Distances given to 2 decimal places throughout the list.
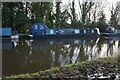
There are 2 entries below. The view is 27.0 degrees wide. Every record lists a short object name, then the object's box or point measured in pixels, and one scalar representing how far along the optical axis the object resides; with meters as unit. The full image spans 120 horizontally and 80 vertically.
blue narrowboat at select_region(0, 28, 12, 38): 10.82
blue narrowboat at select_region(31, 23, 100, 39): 11.91
